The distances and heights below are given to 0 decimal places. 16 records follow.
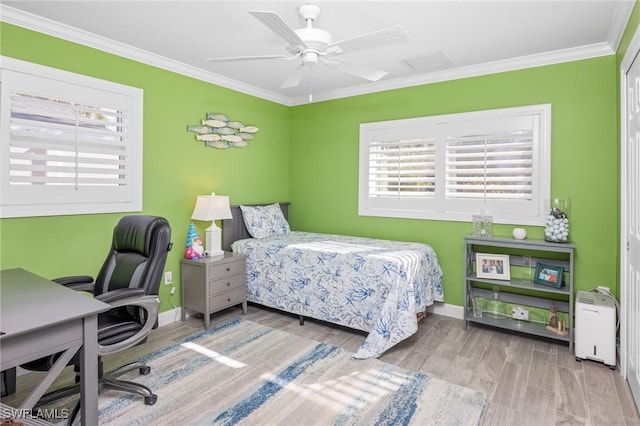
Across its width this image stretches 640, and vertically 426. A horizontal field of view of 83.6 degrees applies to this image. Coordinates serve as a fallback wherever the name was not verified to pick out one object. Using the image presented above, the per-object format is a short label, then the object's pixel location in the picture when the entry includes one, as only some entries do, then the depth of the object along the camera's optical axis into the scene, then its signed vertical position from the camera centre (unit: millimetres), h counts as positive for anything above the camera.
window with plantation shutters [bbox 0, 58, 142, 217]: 2586 +523
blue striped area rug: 2066 -1186
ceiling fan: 2043 +1059
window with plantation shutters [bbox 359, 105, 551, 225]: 3352 +468
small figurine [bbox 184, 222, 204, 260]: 3574 -379
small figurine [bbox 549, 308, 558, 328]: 3169 -951
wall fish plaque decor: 3854 +884
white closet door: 2170 -95
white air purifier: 2623 -893
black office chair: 1956 -493
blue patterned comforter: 2879 -653
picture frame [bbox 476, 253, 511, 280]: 3387 -532
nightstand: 3406 -736
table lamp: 3548 -48
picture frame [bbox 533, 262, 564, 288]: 3117 -569
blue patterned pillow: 4137 -136
